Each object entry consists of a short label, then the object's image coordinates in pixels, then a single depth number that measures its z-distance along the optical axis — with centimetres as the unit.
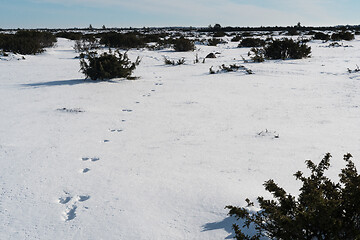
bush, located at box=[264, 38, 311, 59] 1076
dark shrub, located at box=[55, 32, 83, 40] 2327
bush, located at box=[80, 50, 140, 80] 747
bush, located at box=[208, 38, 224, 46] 1864
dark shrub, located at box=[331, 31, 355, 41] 1909
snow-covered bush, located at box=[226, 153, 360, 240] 138
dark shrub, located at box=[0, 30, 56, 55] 1298
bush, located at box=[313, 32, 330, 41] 1973
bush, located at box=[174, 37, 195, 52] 1475
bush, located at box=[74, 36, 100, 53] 1495
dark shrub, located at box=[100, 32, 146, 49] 1659
